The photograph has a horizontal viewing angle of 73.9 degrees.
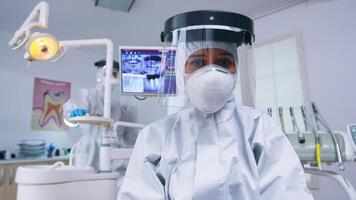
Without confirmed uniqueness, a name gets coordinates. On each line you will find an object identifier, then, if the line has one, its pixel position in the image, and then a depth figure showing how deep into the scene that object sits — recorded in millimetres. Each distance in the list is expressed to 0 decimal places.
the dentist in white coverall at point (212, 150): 624
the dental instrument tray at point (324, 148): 1067
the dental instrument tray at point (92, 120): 1024
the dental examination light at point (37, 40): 945
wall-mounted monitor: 1191
